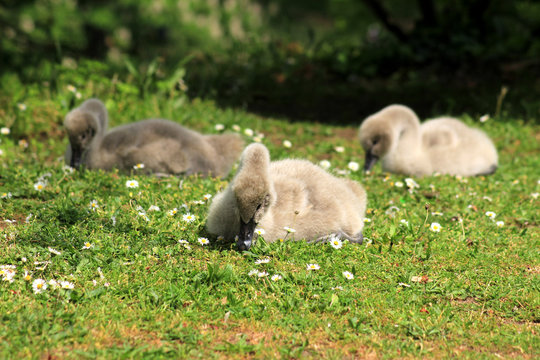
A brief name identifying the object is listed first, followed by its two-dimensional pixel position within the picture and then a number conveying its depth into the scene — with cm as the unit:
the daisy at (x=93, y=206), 1220
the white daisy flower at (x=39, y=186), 1340
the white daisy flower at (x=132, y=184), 1343
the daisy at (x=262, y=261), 1059
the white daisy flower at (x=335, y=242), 1135
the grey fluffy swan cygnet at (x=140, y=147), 1507
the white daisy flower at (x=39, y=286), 938
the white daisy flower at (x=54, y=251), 1039
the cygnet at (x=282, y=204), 1042
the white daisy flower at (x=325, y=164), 1636
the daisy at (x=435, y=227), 1250
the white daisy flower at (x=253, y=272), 1022
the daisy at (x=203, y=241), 1120
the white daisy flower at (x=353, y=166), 1706
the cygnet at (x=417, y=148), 1694
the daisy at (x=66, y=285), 949
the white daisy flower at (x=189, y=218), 1206
